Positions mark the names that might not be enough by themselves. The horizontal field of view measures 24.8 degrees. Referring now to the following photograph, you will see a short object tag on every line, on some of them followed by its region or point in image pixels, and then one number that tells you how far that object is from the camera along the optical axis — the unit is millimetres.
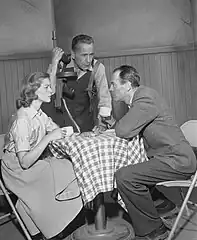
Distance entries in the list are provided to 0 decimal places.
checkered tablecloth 2592
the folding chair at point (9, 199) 2645
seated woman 2602
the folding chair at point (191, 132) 3176
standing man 3252
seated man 2654
